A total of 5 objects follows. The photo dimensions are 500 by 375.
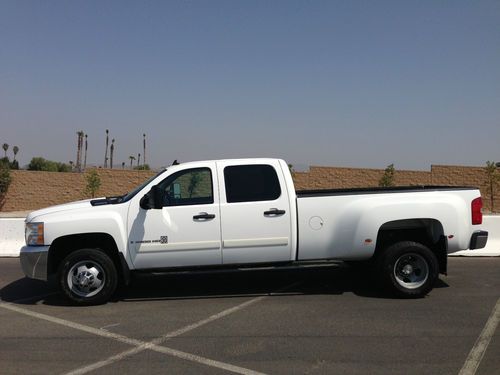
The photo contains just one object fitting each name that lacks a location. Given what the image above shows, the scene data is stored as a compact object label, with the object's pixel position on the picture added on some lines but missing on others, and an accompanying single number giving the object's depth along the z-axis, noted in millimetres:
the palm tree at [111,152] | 72750
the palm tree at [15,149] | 76500
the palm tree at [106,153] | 72812
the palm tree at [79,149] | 58731
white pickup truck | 6730
